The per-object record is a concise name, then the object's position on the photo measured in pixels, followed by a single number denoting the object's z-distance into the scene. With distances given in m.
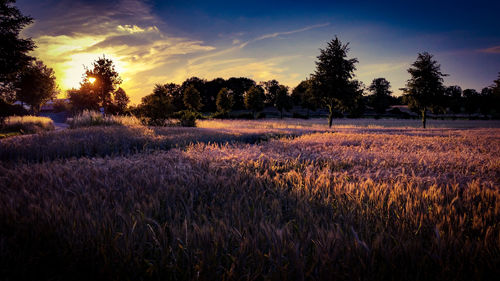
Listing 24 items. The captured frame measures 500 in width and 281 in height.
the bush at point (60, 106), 89.74
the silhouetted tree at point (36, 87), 41.50
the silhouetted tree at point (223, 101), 65.19
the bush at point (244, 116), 53.31
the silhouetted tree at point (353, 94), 27.89
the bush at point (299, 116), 67.19
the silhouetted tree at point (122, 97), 78.24
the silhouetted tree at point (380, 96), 96.04
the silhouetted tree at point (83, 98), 47.41
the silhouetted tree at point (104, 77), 39.00
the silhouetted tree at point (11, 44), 20.48
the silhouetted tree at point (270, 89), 108.72
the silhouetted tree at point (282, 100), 71.81
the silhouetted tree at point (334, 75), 27.38
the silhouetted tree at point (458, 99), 32.06
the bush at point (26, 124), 16.35
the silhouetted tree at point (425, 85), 30.95
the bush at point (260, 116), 59.86
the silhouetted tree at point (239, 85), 107.12
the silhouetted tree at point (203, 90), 104.12
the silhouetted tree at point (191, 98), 56.38
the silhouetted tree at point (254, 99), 69.06
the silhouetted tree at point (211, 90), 104.62
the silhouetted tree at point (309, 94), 28.35
